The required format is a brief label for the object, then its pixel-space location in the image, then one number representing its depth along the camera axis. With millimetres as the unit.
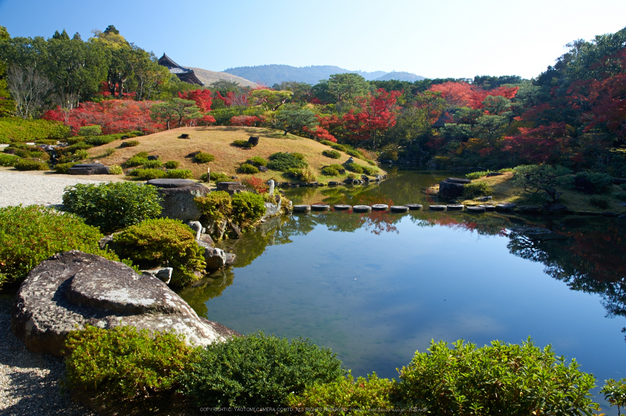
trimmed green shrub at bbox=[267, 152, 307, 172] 22906
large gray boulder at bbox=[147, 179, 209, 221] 9141
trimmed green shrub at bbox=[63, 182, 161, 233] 7797
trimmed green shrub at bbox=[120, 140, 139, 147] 23062
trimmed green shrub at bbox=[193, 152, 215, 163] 21859
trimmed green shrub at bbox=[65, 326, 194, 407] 2961
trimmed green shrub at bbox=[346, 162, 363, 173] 25719
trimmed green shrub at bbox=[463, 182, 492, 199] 17494
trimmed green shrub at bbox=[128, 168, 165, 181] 17783
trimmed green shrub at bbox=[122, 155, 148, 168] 20531
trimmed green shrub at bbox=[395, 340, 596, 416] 2248
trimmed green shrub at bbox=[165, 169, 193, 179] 17484
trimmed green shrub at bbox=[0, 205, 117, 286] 4762
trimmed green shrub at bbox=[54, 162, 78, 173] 17703
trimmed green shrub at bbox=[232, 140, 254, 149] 24828
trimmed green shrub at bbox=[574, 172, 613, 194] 15766
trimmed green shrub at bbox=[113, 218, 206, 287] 6488
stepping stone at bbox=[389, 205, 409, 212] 15006
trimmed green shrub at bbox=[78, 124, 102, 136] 27156
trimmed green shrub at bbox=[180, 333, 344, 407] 2879
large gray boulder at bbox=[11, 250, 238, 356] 3643
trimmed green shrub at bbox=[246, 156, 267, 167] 22672
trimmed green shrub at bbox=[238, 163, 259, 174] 21744
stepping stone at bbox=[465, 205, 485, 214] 15289
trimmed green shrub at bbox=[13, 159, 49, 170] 17827
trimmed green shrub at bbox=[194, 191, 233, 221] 9727
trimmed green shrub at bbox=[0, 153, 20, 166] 18791
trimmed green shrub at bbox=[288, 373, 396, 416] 2609
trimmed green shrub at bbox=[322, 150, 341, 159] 26469
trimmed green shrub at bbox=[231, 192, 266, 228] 11039
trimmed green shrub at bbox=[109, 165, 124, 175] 18984
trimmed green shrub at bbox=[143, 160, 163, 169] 20234
